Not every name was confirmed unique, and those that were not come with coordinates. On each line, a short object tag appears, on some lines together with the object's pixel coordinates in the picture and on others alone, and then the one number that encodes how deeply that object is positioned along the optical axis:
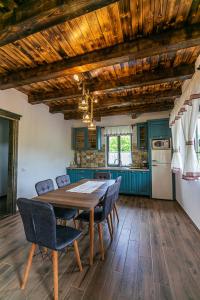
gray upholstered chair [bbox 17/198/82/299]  1.39
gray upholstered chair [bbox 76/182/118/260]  2.02
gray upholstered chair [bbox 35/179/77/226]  2.36
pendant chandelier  2.34
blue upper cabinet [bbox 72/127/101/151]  5.42
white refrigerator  4.32
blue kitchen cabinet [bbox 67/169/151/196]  4.55
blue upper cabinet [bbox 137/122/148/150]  4.97
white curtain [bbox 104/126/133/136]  5.23
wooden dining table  1.84
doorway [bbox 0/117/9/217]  4.68
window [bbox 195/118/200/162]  2.69
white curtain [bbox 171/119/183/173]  3.30
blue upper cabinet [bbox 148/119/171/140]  4.45
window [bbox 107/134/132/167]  5.36
